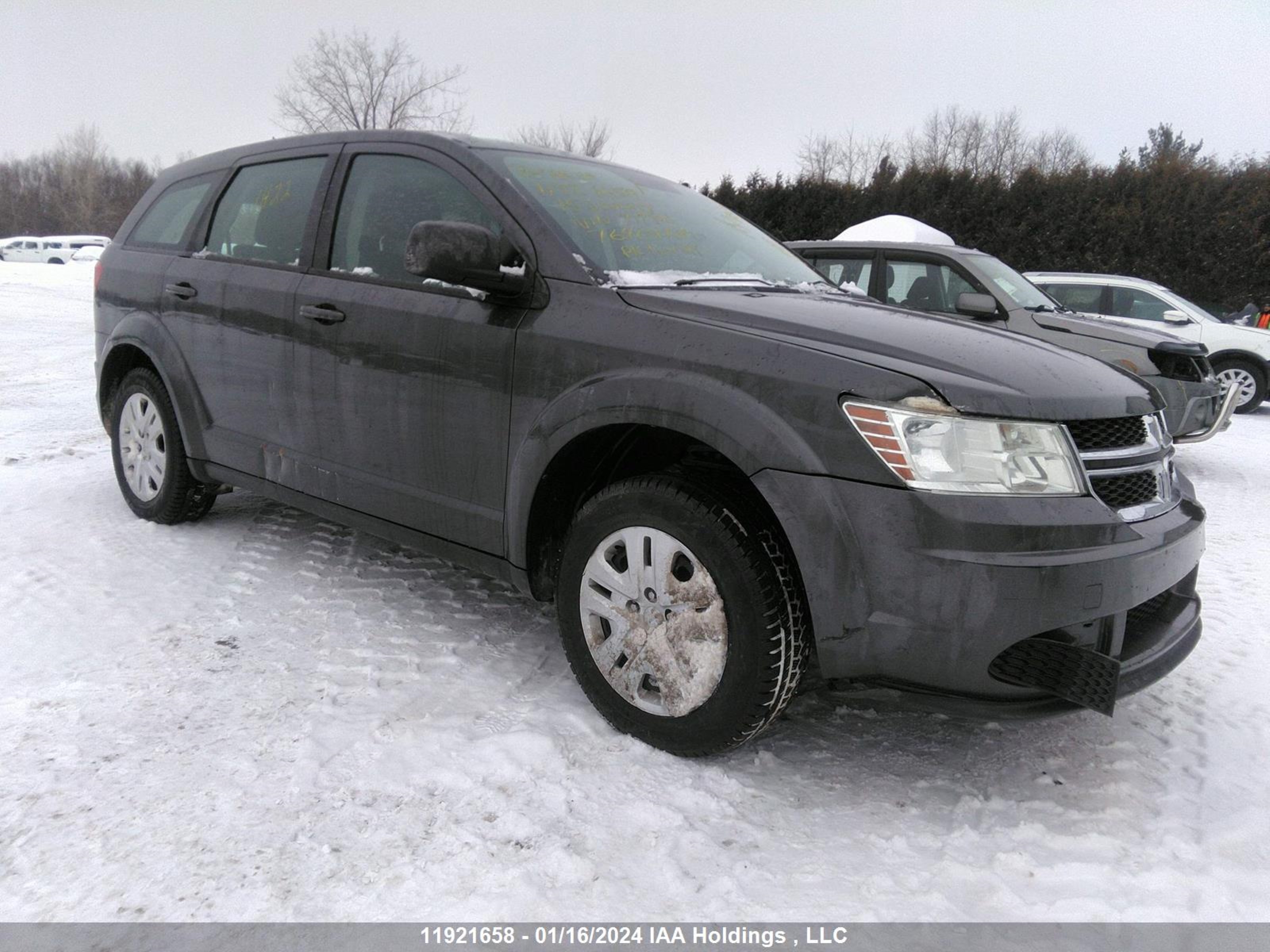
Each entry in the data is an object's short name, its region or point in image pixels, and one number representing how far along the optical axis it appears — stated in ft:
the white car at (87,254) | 133.39
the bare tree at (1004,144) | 172.11
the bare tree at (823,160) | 142.53
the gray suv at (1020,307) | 22.50
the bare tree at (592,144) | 122.11
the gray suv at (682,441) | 7.24
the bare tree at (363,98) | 98.22
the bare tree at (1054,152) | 160.15
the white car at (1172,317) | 33.81
